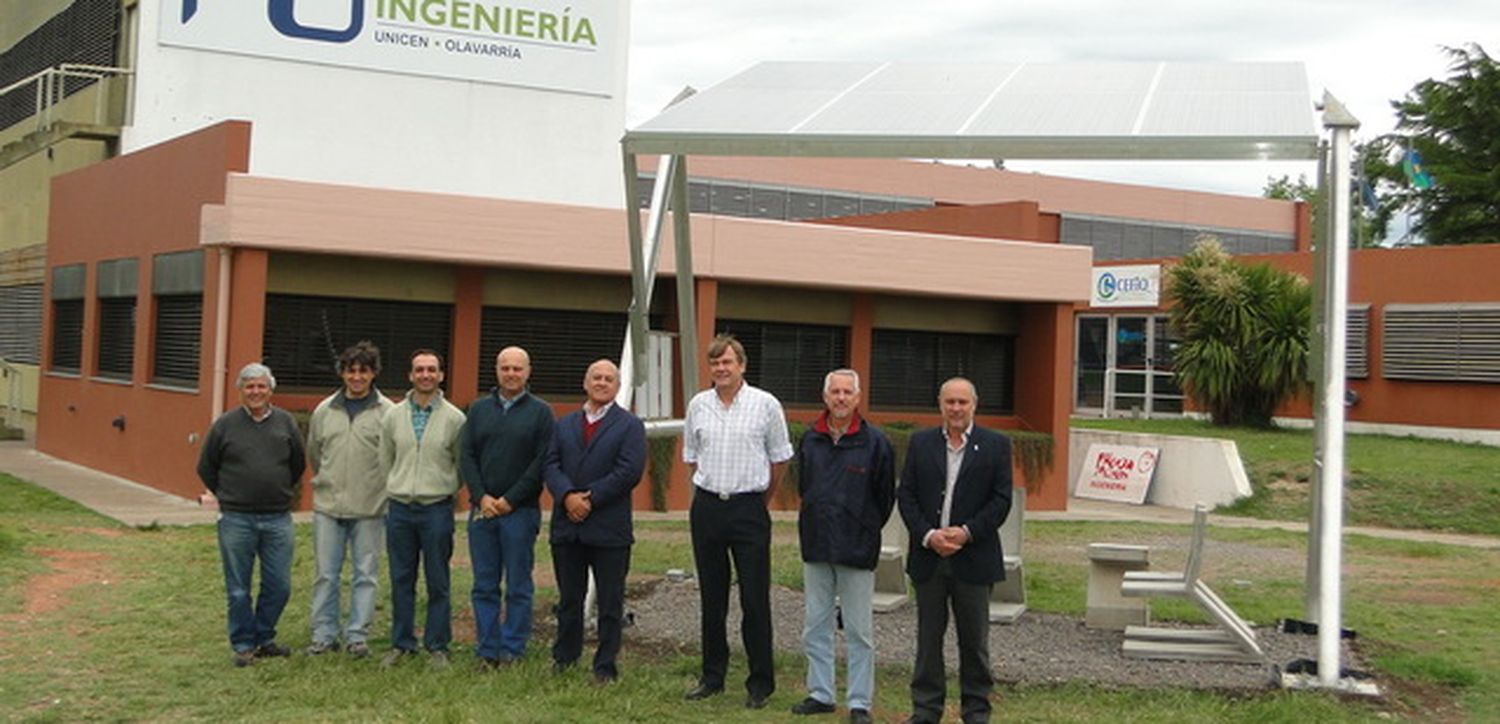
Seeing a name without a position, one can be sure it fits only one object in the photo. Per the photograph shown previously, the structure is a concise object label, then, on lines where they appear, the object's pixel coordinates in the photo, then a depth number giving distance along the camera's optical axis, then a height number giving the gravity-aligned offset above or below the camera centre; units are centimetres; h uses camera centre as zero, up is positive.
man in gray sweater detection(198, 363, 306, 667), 870 -66
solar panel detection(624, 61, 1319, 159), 809 +160
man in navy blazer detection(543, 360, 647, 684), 827 -62
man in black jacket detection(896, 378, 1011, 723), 750 -60
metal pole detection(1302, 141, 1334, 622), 855 +47
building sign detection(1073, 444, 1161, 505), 2292 -90
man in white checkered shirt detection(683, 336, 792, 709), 798 -49
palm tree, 2492 +125
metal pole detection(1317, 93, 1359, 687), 812 -10
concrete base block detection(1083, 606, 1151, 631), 1052 -134
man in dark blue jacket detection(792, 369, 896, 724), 766 -60
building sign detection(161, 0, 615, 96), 2383 +531
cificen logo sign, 3222 +248
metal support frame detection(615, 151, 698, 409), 1045 +79
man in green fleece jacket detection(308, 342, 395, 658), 874 -62
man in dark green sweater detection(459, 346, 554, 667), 845 -55
